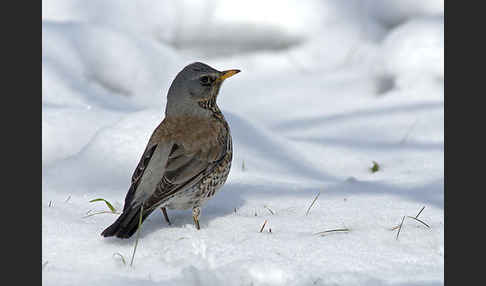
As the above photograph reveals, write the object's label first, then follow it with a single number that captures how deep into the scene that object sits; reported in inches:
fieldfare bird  281.6
